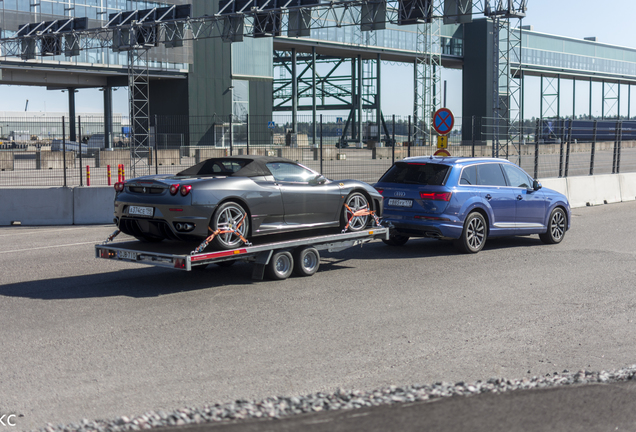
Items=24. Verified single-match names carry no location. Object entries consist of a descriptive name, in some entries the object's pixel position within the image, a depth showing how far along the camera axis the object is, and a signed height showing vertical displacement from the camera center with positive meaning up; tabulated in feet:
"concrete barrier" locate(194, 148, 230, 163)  106.63 +1.72
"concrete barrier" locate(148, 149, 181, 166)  85.20 +0.99
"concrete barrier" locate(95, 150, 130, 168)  111.86 +0.85
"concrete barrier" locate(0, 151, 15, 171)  67.09 +0.26
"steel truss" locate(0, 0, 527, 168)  88.58 +20.78
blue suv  36.73 -2.17
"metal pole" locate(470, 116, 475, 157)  66.06 +2.88
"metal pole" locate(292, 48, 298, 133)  193.47 +21.57
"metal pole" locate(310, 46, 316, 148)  192.76 +23.87
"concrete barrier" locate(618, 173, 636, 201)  72.49 -2.57
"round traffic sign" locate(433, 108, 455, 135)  57.06 +3.44
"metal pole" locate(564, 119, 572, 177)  68.69 +1.23
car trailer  26.63 -3.68
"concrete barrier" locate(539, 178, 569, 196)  63.21 -2.06
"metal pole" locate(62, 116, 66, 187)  54.29 +2.22
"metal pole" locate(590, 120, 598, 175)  72.49 +1.24
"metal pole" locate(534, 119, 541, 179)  66.59 +1.85
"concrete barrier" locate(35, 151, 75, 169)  87.40 +0.63
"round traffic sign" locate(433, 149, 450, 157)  56.89 +0.83
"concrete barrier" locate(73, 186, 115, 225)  53.62 -3.23
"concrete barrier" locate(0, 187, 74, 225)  53.62 -3.45
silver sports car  27.12 -1.64
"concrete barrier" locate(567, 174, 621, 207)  66.59 -2.81
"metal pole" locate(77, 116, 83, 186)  55.57 +3.15
